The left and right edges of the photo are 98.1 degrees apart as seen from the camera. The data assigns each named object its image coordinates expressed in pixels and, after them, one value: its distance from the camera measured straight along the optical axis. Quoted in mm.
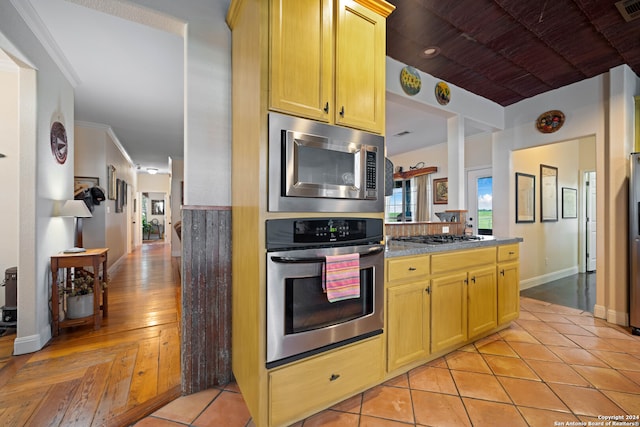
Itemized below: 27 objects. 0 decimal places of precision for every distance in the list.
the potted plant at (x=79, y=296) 2646
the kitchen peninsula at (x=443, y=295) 1809
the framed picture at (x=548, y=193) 4355
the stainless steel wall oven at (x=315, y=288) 1342
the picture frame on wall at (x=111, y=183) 5102
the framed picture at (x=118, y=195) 5852
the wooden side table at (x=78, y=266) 2480
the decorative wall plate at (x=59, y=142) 2623
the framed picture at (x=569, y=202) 4766
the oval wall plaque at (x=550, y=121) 3268
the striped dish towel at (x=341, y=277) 1425
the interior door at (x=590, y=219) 5137
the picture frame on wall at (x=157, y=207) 13078
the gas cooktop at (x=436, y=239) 2348
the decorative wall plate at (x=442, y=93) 3014
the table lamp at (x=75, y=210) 2654
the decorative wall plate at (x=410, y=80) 2740
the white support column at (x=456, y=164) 3230
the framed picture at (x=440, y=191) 5676
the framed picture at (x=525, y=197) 3959
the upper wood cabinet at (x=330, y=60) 1364
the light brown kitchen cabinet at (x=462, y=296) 2020
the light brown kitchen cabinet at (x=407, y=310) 1775
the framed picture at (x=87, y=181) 4602
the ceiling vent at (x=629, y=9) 1940
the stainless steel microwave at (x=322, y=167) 1343
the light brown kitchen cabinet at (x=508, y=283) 2498
